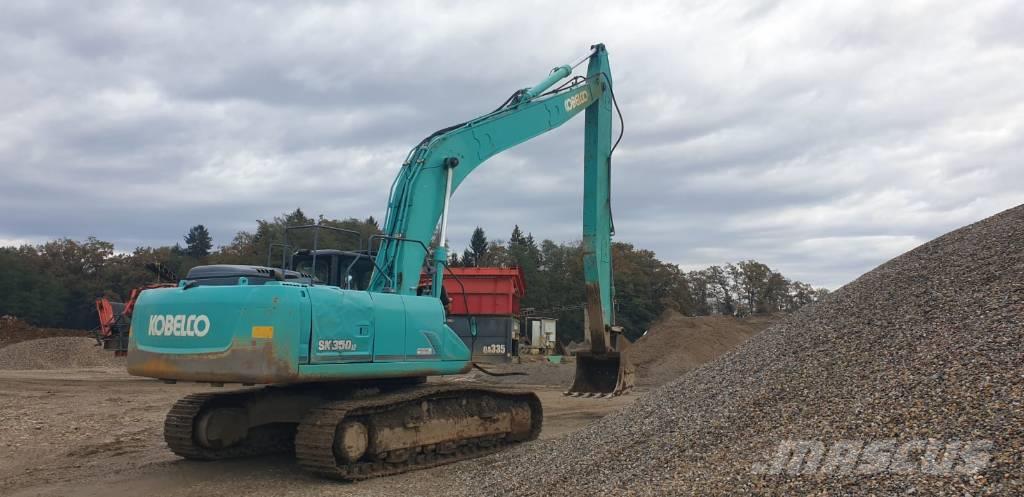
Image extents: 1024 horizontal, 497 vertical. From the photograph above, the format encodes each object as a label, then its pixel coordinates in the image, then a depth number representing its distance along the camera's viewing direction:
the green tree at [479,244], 81.94
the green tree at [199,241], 94.56
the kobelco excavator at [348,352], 7.11
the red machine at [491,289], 23.97
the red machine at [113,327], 24.17
